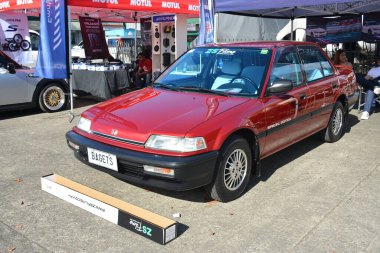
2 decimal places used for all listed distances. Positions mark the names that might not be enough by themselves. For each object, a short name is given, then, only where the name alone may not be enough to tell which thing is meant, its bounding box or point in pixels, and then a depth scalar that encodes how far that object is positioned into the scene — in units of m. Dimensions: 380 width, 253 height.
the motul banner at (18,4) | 9.05
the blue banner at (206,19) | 8.18
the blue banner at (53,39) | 7.48
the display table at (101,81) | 9.50
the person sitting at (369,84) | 7.87
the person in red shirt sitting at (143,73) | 11.49
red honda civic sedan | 3.37
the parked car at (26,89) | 7.61
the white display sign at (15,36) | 10.27
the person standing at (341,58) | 9.30
